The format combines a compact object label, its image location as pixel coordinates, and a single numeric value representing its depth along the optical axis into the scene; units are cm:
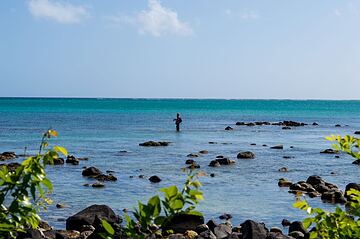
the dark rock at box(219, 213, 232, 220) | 1656
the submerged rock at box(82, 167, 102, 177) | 2478
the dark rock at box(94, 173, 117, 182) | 2367
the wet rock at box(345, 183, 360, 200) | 1862
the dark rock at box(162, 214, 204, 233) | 1466
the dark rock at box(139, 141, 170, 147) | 3926
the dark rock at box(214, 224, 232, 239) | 1374
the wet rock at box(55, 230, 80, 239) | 1337
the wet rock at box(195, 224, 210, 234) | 1450
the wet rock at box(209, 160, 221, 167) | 2890
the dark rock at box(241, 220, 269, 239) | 1282
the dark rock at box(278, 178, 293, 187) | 2309
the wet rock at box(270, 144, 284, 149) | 3922
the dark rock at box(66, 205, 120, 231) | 1470
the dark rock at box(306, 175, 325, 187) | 2276
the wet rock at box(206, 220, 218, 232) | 1490
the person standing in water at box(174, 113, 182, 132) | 5138
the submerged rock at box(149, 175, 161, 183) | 2327
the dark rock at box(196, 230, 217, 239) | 1330
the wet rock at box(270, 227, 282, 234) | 1480
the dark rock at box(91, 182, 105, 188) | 2202
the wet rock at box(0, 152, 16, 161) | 3080
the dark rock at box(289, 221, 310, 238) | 1445
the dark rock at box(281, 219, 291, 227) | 1577
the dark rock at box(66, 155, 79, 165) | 2895
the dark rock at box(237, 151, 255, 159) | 3278
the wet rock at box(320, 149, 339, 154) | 3653
